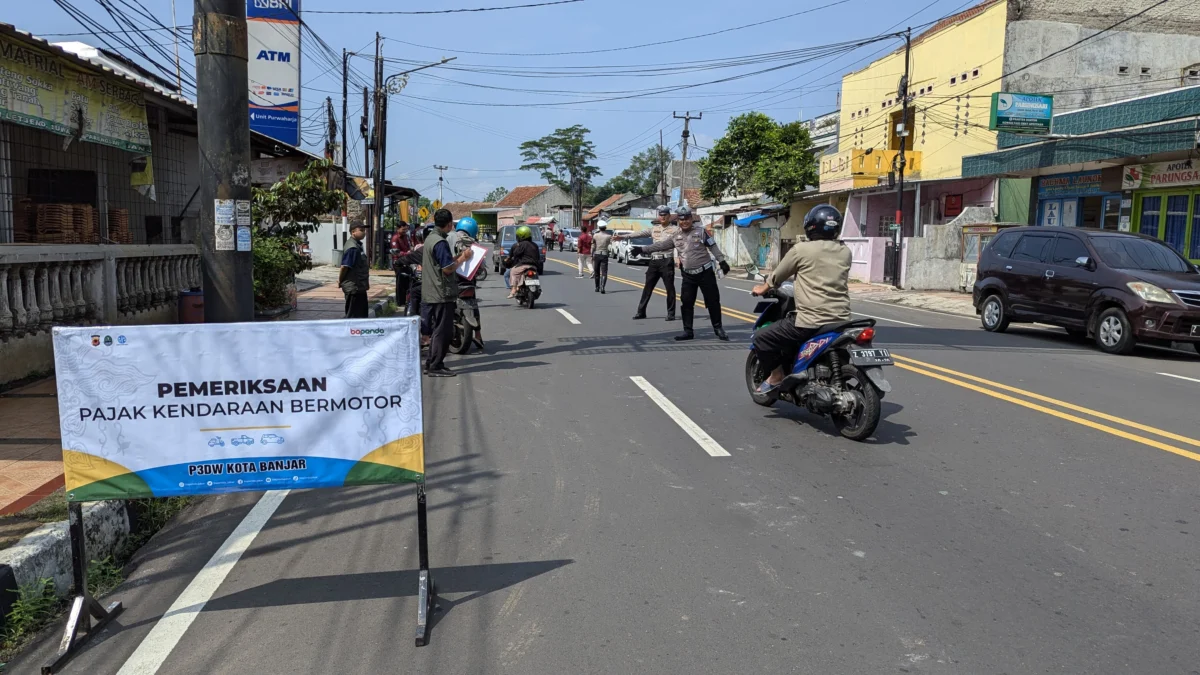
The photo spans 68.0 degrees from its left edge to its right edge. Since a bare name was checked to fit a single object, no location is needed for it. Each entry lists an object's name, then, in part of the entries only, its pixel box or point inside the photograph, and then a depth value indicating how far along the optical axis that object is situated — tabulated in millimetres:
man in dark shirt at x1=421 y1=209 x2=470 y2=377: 9898
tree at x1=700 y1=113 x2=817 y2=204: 37031
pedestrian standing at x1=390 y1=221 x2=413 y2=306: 14768
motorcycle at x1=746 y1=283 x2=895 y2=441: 6633
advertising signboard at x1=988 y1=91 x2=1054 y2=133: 21625
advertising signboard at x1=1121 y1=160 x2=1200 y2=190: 18812
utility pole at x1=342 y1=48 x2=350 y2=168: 29762
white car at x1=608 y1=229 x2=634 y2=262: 43156
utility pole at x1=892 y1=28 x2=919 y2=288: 25859
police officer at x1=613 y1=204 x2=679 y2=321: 14398
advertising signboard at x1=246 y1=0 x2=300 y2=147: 15516
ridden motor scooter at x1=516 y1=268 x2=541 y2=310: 17422
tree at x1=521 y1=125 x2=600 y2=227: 95312
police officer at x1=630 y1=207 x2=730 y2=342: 12508
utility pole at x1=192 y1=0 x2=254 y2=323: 6379
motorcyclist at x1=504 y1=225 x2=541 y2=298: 17016
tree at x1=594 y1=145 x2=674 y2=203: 98100
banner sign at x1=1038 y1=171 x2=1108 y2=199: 22047
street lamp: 29328
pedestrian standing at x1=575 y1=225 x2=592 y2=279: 30161
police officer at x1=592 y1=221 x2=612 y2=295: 22406
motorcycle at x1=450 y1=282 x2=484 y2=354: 11305
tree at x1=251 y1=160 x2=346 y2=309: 13633
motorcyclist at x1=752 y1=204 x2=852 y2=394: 6961
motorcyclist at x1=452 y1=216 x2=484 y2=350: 10719
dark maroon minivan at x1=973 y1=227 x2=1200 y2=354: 11633
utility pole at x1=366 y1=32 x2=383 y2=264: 29328
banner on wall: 8039
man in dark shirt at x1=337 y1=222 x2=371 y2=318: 11383
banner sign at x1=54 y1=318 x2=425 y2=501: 3777
